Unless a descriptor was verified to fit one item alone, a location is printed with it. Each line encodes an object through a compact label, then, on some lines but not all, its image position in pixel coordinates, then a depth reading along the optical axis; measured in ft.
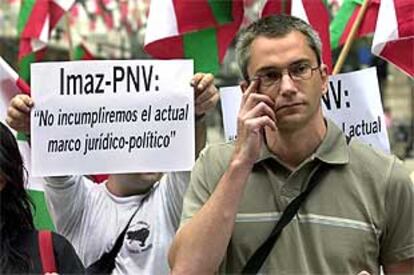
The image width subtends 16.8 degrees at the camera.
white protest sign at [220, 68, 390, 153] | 18.68
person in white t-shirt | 15.50
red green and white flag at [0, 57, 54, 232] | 18.15
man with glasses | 11.27
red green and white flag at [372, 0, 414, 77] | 19.67
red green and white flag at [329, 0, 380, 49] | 23.59
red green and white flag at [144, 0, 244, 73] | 23.13
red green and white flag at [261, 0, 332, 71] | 22.33
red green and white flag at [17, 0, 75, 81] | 28.27
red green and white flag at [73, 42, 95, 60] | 31.11
